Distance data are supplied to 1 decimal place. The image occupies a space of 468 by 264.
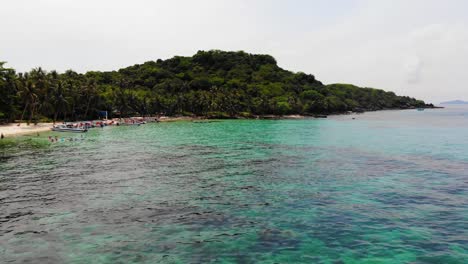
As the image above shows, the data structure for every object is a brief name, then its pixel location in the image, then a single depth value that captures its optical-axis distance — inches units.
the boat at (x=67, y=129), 3602.4
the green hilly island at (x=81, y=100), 4033.0
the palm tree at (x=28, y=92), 3804.1
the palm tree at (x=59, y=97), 4296.3
